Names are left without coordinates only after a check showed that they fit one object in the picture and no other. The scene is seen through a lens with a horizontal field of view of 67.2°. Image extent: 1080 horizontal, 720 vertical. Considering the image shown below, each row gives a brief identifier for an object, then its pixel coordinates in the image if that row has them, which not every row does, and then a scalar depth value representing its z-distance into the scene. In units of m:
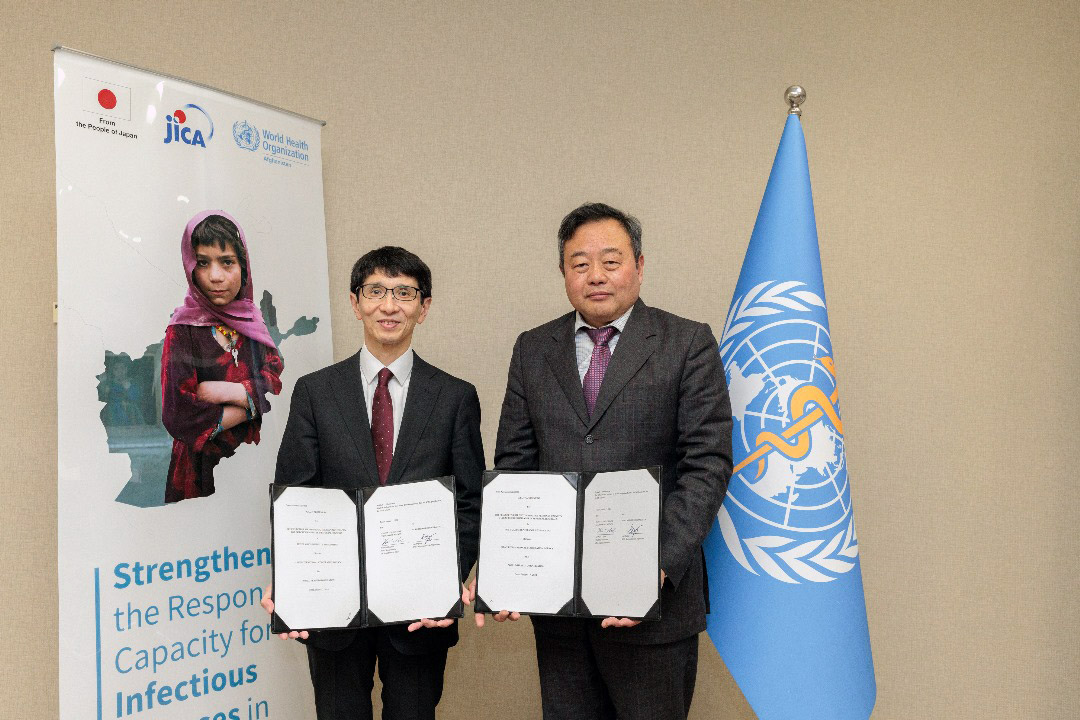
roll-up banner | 2.09
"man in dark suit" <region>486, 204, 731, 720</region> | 1.88
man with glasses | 2.10
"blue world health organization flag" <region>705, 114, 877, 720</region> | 2.10
